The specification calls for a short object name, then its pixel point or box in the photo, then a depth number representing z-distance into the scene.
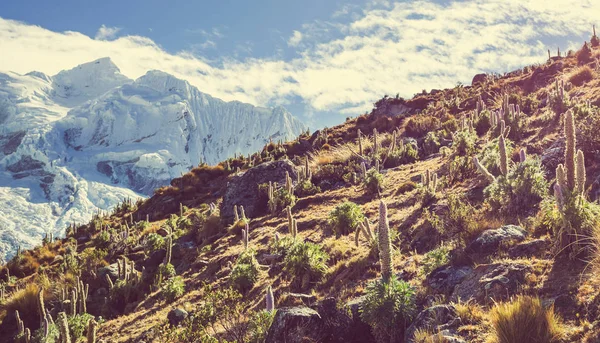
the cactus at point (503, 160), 9.79
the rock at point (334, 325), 6.96
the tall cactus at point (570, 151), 7.00
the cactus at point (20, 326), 14.32
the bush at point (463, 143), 15.96
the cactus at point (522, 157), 9.58
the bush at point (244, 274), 11.74
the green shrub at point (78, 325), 13.03
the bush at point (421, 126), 25.97
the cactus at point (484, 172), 10.49
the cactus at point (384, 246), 7.21
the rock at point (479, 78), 40.82
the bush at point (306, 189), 20.25
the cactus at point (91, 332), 8.82
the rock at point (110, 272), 17.39
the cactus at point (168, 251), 17.00
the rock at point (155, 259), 17.61
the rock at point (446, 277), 7.13
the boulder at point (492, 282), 6.21
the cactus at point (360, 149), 23.98
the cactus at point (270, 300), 8.99
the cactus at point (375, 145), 22.32
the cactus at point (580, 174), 6.77
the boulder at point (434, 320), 5.91
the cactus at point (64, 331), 10.18
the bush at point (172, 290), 13.48
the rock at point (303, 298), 9.17
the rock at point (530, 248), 6.93
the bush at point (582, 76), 22.09
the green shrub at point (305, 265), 10.27
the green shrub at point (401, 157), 20.91
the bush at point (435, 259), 7.89
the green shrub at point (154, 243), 18.98
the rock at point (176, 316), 11.21
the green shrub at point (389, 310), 6.46
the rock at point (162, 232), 22.64
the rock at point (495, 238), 7.53
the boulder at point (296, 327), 6.84
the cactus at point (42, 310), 13.57
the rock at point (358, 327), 6.92
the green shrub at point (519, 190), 9.05
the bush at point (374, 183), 16.81
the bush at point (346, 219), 13.16
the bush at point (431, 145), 21.41
